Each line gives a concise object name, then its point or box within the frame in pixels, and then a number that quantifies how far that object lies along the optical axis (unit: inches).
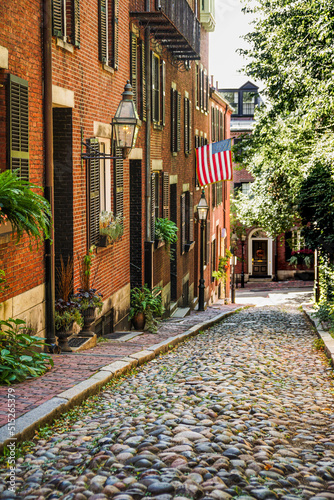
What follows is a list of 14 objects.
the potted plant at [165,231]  653.9
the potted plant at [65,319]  337.4
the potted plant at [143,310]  541.0
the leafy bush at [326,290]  579.2
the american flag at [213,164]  799.7
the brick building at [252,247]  1729.8
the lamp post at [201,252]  818.8
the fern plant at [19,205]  232.2
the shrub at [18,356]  245.4
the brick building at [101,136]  297.4
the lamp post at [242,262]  1683.1
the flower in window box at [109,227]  429.3
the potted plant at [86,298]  370.0
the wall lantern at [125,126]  393.7
